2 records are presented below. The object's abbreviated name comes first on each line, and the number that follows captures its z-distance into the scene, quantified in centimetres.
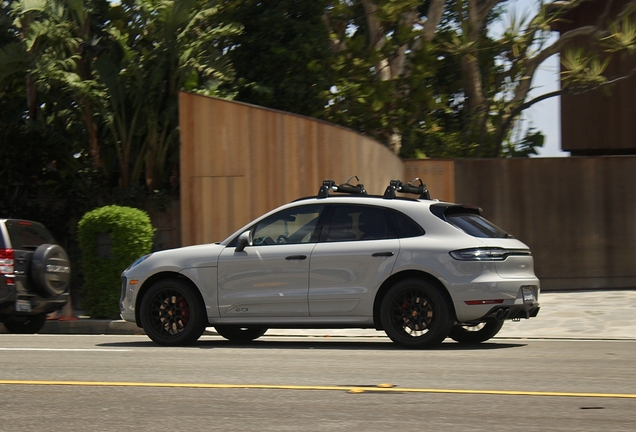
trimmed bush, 1510
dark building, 2156
